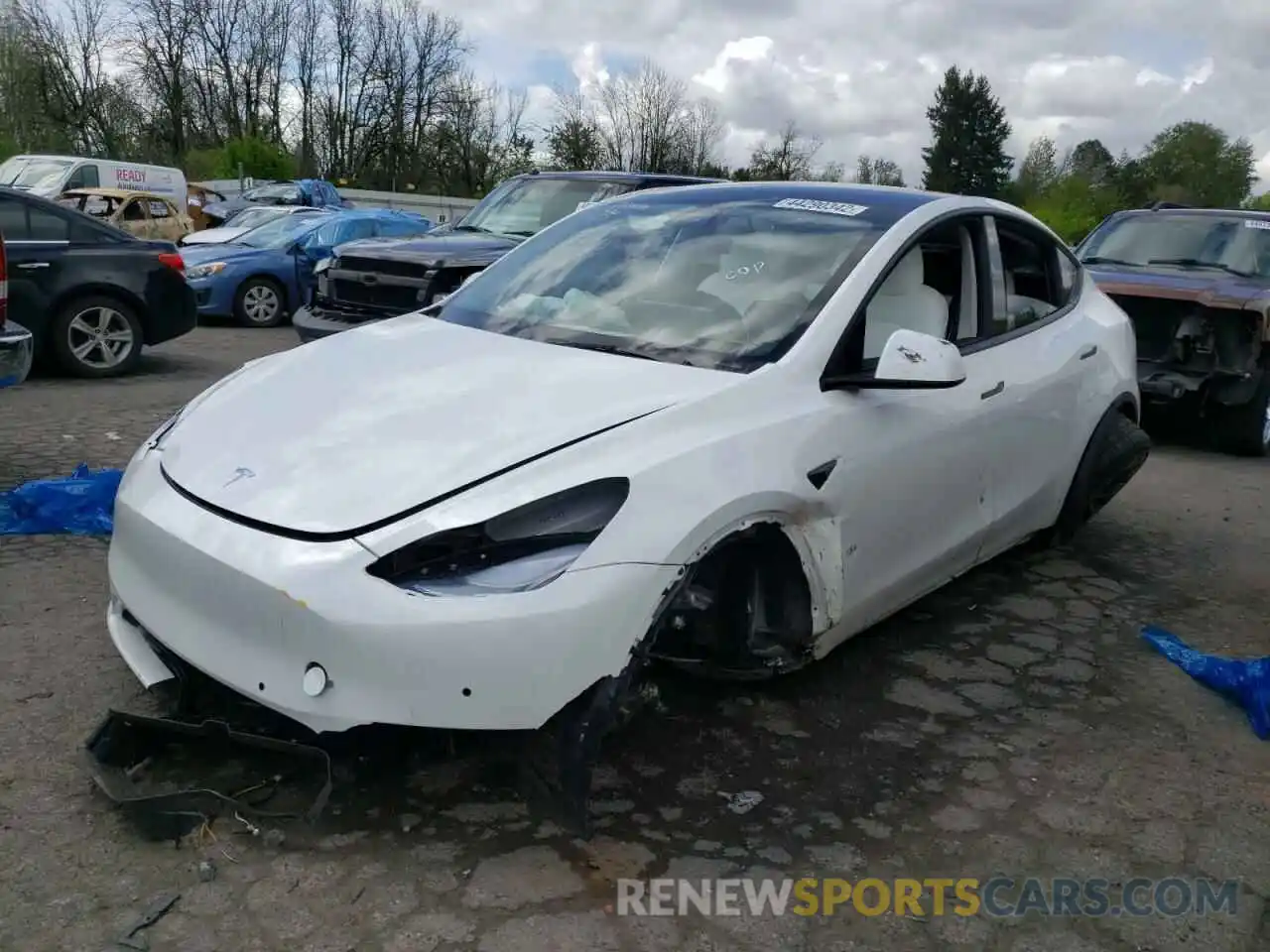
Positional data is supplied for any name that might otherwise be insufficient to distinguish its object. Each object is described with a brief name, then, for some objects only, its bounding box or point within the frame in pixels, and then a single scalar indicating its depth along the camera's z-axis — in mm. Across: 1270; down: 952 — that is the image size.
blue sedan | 12594
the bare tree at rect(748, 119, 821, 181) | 57188
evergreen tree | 73125
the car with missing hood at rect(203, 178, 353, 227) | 25578
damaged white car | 2414
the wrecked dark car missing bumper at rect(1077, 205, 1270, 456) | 7605
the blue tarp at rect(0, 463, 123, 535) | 4773
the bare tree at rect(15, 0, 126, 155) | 45625
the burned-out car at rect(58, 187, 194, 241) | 17703
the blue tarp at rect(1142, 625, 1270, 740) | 3531
